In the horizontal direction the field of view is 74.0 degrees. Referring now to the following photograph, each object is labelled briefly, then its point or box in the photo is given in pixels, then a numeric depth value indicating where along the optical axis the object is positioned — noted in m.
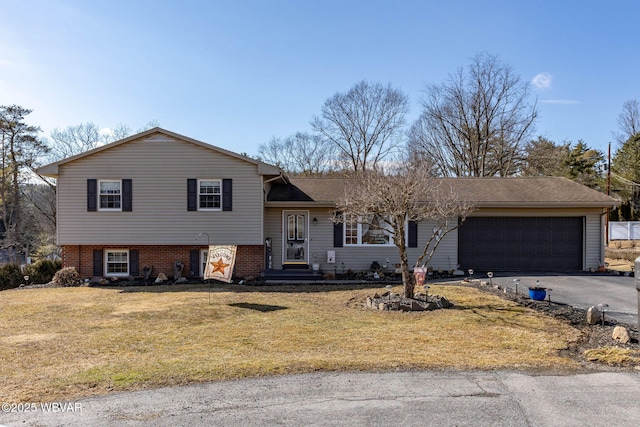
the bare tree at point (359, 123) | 34.06
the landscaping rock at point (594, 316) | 7.96
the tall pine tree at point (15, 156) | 26.67
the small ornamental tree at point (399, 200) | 9.92
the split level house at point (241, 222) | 15.02
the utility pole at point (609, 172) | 29.19
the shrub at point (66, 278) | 14.67
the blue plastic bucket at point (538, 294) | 10.15
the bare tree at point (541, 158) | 31.09
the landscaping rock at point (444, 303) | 9.81
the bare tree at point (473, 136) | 31.62
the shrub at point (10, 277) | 16.98
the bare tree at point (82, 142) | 31.87
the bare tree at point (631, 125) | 35.66
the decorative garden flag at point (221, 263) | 11.68
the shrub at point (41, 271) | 17.91
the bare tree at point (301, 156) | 36.76
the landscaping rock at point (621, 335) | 6.75
